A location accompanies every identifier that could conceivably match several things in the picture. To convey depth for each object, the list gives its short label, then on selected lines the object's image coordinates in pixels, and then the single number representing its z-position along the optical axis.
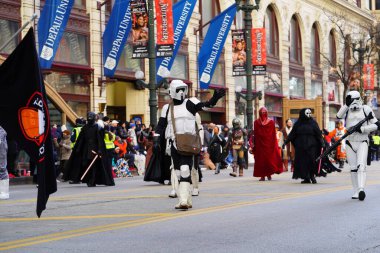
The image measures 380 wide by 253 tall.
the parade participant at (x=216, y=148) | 28.17
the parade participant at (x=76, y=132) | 21.67
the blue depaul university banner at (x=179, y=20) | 33.59
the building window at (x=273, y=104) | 50.69
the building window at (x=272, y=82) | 50.57
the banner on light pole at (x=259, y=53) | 39.94
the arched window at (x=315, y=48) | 58.97
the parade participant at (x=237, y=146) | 25.16
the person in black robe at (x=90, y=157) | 20.48
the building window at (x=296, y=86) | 54.24
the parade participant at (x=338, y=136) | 30.23
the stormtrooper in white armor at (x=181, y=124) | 12.48
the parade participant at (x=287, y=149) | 28.42
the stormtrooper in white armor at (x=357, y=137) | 14.23
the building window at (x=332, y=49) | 62.42
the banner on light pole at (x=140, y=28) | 27.80
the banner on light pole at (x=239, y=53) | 36.44
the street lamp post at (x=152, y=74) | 27.28
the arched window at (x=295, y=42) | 55.41
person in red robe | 21.81
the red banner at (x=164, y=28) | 29.77
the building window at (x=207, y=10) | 43.62
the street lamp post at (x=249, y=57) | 34.06
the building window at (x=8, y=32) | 28.53
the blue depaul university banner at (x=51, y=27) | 27.36
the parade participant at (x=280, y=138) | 29.88
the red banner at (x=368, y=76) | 60.75
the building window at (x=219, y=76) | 43.66
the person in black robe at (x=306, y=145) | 19.81
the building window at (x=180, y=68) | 39.47
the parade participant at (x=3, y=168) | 15.89
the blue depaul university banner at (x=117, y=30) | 31.23
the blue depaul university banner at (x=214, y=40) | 37.44
